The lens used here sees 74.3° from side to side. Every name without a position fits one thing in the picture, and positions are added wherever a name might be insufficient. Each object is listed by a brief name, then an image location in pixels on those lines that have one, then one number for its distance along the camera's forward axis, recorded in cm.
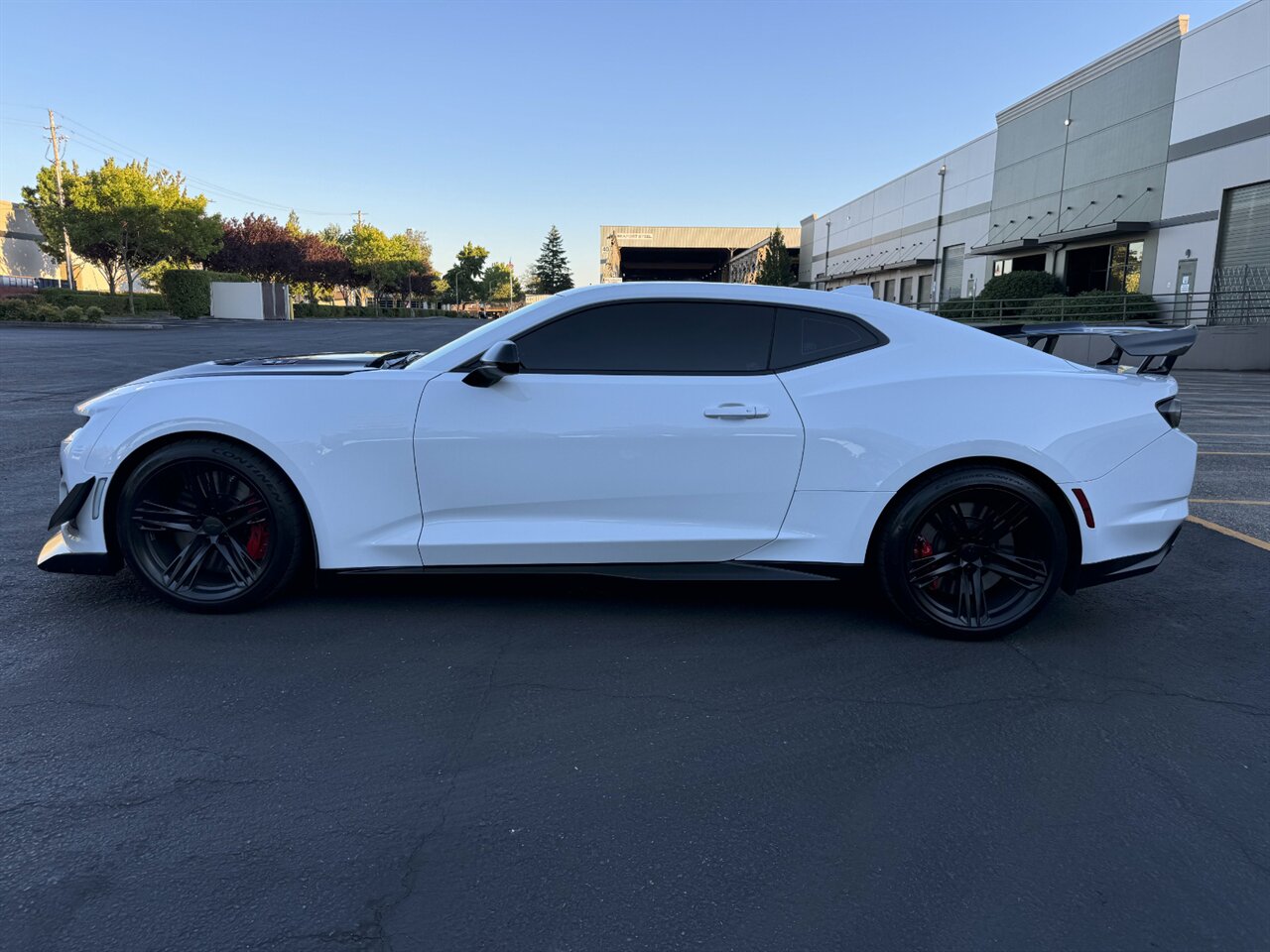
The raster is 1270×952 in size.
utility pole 4541
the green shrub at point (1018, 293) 3162
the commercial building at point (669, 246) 7674
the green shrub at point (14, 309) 3459
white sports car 357
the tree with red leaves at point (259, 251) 6059
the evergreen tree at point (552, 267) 13275
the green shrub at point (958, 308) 3353
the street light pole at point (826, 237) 6538
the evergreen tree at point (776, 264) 6366
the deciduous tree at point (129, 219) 4075
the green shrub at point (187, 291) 4344
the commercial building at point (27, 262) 6950
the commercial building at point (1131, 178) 2438
